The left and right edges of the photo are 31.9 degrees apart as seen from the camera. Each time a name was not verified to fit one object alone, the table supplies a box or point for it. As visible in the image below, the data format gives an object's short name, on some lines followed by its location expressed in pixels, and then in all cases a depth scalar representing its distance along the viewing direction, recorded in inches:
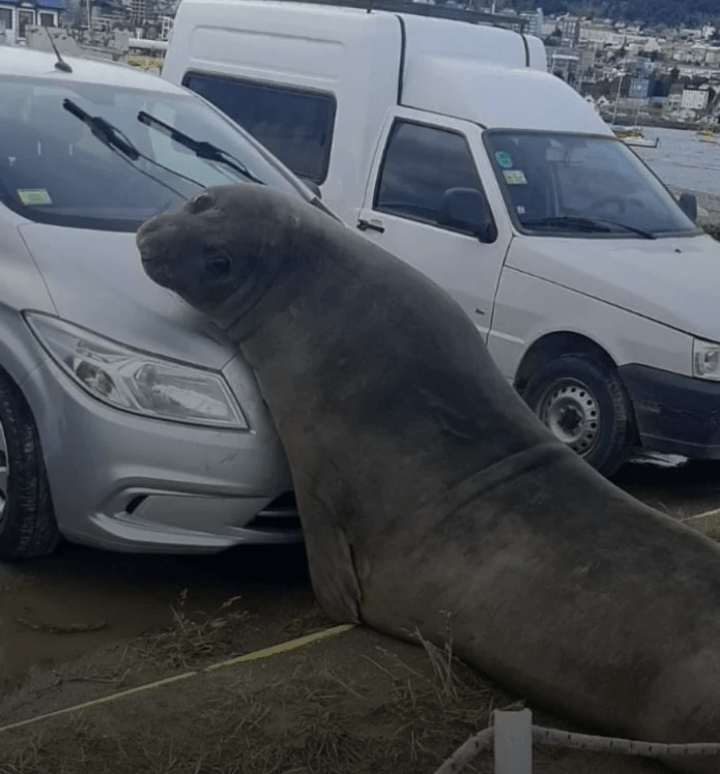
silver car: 186.2
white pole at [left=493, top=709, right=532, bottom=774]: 97.6
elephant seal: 150.6
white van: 279.4
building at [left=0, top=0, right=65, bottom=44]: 913.3
